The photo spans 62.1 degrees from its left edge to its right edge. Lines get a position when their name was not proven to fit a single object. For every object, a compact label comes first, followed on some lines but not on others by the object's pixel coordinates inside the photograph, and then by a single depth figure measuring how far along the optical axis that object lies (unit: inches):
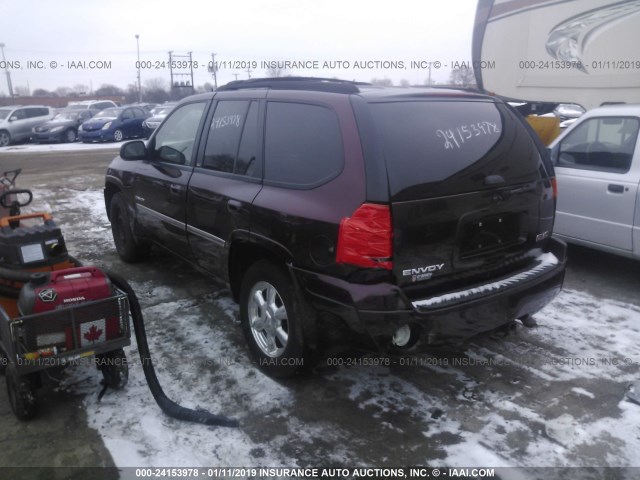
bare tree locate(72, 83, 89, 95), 4197.6
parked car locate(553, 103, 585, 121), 730.2
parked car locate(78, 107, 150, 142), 853.2
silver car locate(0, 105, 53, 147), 849.5
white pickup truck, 186.7
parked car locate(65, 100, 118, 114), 1075.3
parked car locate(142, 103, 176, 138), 847.7
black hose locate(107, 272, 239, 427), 115.9
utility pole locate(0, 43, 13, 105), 2299.5
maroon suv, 107.3
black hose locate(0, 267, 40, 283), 126.1
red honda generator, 111.0
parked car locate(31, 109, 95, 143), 876.6
